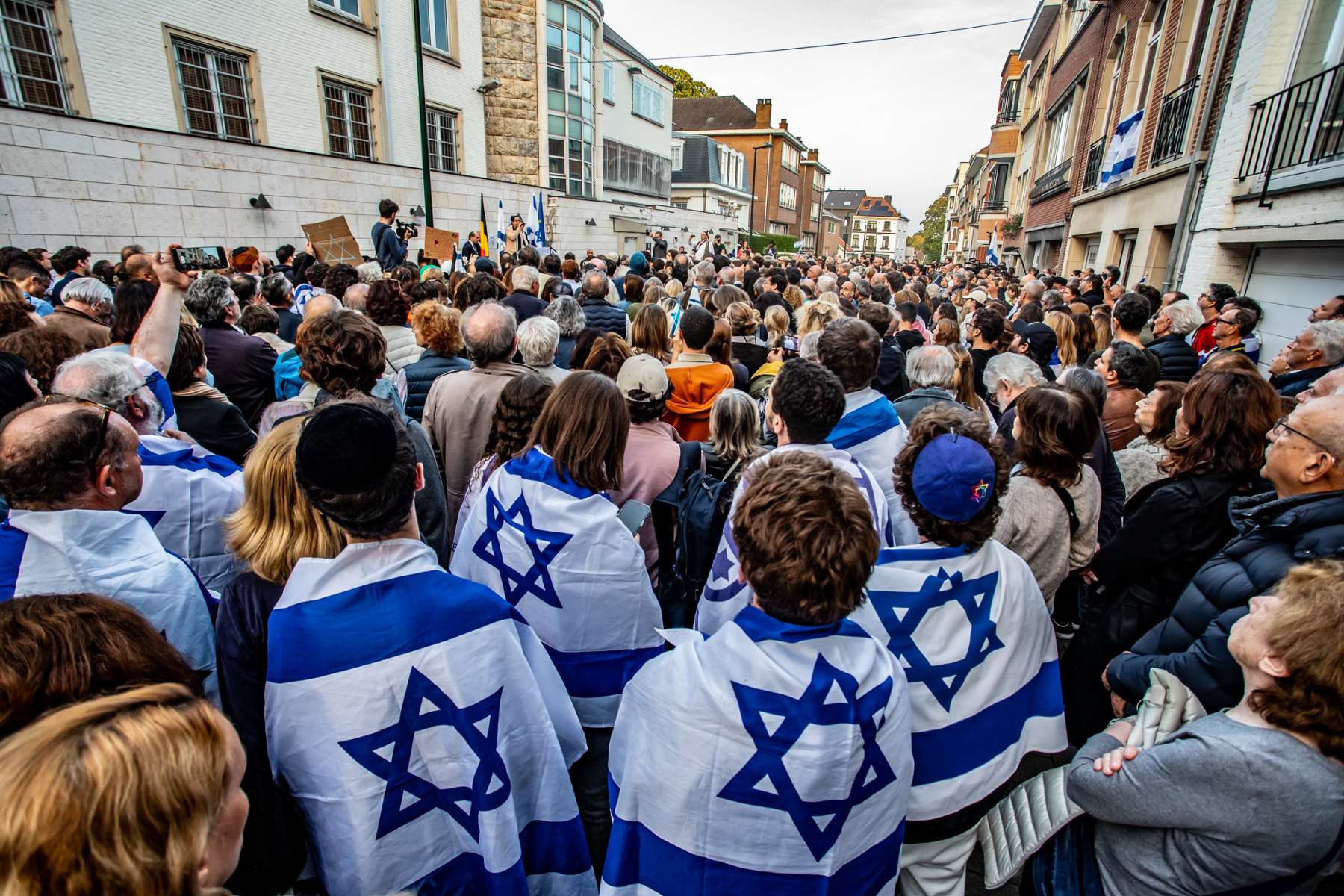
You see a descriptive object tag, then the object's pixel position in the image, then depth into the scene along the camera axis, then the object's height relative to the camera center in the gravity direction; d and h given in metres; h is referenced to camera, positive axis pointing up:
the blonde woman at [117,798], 0.70 -0.63
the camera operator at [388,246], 9.42 +0.00
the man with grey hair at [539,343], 3.94 -0.55
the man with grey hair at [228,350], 4.11 -0.68
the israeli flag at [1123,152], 12.67 +2.38
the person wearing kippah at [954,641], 1.95 -1.13
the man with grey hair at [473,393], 3.67 -0.80
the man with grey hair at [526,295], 6.07 -0.43
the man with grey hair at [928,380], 3.87 -0.69
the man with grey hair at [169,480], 2.24 -0.84
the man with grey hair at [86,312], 4.21 -0.51
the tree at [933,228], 97.94 +6.09
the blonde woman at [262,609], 1.66 -0.93
